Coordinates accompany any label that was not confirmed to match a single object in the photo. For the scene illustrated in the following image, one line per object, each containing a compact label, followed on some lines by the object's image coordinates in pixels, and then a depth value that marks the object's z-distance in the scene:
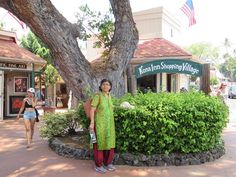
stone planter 4.63
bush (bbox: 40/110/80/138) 6.07
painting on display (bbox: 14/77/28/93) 11.37
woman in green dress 4.39
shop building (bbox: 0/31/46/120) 10.45
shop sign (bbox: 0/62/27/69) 10.34
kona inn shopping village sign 5.71
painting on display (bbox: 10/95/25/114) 11.21
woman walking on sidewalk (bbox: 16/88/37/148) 6.06
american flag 11.44
